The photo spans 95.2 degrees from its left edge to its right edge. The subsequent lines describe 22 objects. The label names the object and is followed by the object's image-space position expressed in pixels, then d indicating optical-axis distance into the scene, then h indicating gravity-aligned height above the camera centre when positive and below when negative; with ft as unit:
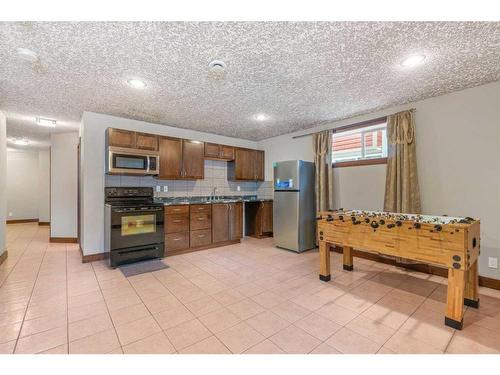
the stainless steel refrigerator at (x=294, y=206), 13.99 -1.10
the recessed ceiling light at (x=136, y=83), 8.78 +4.17
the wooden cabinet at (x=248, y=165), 17.74 +1.90
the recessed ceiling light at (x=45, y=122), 13.88 +4.17
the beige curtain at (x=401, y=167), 10.82 +1.07
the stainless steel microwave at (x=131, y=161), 11.94 +1.49
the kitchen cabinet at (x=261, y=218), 17.93 -2.39
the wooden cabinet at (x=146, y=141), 13.03 +2.75
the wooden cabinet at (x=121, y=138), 12.10 +2.76
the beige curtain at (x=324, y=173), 14.01 +0.99
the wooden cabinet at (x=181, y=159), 14.01 +1.91
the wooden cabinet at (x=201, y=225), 13.24 -2.31
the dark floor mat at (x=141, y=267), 10.70 -3.92
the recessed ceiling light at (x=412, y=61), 7.24 +4.19
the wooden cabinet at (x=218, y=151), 16.12 +2.71
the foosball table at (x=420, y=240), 6.47 -1.74
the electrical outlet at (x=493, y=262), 9.00 -2.92
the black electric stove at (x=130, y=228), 11.05 -2.00
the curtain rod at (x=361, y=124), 12.22 +3.72
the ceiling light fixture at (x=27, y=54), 6.73 +4.04
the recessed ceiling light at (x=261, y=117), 13.12 +4.27
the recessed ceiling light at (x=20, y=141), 19.74 +4.26
